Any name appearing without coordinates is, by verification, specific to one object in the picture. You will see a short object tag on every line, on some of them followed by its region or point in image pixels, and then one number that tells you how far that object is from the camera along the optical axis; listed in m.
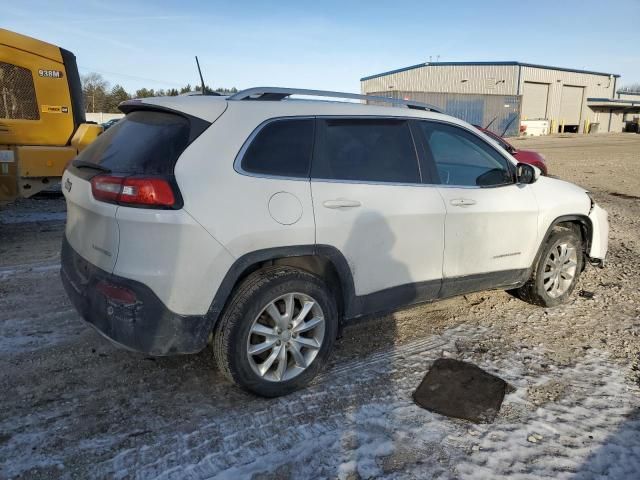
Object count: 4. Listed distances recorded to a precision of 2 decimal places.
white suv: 2.82
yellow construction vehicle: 6.83
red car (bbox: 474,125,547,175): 11.03
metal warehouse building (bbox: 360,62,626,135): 45.19
